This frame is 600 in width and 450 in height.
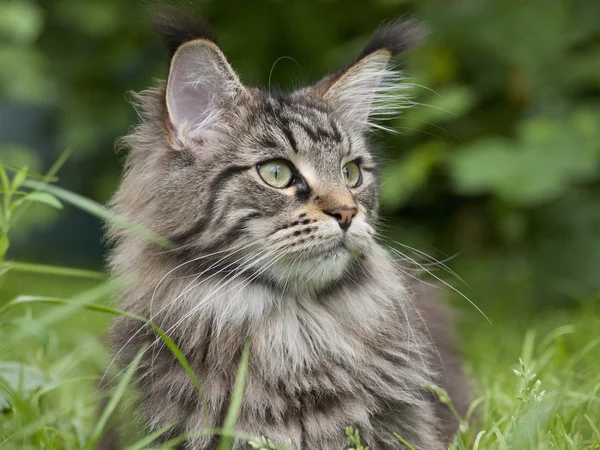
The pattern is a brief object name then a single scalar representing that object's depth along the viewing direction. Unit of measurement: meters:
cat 2.95
